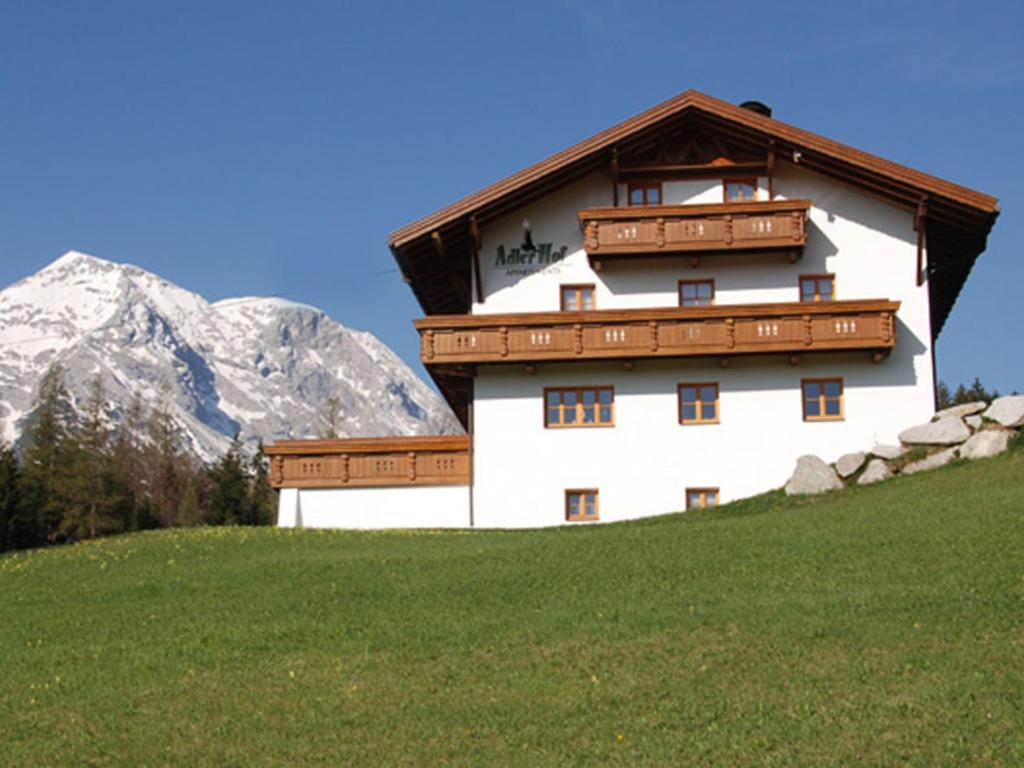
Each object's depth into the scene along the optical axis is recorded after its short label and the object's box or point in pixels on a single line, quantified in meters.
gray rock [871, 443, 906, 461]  35.78
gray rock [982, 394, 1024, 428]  33.94
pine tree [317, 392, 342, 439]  94.03
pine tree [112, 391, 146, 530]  81.75
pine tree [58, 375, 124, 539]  79.38
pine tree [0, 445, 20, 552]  60.06
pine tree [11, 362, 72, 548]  68.88
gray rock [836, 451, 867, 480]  35.91
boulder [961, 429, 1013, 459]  33.69
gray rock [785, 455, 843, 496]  35.53
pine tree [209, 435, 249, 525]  78.94
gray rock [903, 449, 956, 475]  34.56
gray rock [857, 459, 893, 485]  35.03
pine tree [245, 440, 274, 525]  83.25
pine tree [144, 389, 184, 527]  104.62
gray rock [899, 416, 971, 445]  35.03
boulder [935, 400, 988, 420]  35.50
